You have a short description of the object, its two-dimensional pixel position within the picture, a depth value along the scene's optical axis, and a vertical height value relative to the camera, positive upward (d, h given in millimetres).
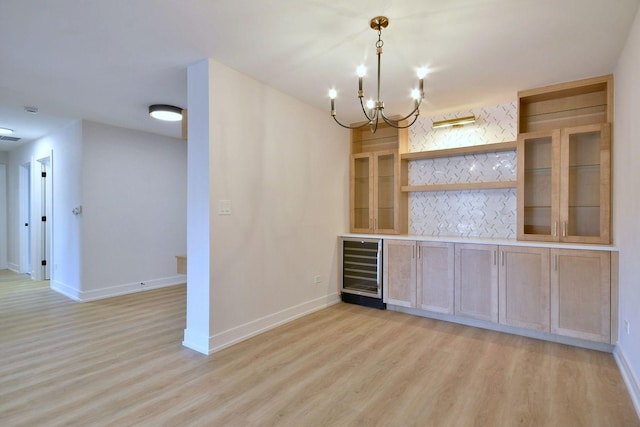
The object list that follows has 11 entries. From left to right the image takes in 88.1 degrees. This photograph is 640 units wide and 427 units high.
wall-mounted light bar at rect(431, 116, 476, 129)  4071 +1146
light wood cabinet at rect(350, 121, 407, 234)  4461 +415
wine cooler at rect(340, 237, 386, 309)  4215 -785
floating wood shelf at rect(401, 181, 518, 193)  3688 +322
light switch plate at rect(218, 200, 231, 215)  2941 +45
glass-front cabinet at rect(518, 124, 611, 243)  3090 +303
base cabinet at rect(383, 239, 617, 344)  2898 -724
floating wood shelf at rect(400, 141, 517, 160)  3746 +753
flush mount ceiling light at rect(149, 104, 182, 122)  4008 +1222
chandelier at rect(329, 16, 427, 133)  2211 +965
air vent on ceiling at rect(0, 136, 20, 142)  5613 +1259
